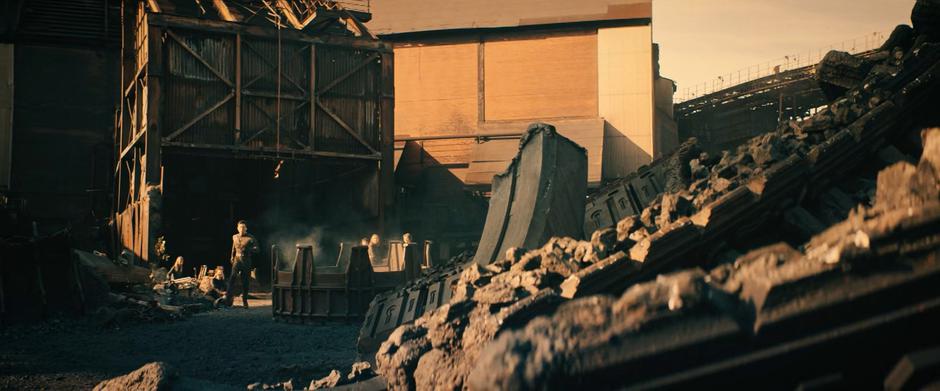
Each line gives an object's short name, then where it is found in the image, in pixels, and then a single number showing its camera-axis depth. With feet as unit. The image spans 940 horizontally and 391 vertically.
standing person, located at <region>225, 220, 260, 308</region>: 57.52
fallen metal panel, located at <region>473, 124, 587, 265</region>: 28.25
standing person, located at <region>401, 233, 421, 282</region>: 46.37
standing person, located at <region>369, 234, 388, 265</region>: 56.39
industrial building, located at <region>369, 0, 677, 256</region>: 97.96
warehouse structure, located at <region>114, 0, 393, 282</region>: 72.59
